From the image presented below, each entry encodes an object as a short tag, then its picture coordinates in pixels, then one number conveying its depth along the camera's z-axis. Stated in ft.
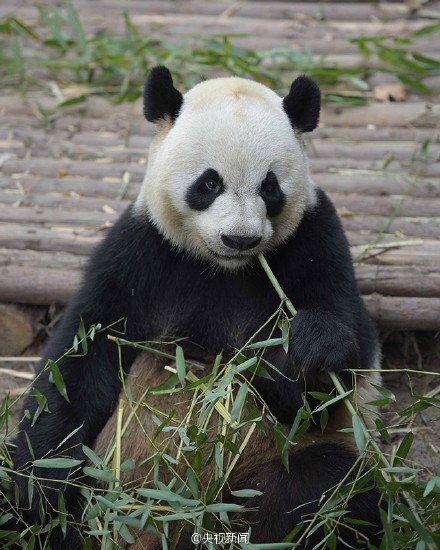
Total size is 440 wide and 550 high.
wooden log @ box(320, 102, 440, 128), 40.58
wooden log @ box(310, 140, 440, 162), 38.17
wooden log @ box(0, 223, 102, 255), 33.94
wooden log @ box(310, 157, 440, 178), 37.17
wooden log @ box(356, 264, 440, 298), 31.19
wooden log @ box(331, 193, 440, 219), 35.06
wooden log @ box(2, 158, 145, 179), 38.32
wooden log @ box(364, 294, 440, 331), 30.45
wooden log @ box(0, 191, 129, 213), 36.19
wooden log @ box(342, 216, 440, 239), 34.06
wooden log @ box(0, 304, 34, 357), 33.01
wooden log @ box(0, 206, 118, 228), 35.27
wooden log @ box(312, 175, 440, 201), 36.14
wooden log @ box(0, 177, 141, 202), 37.17
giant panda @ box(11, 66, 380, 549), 24.39
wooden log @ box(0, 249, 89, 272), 32.99
